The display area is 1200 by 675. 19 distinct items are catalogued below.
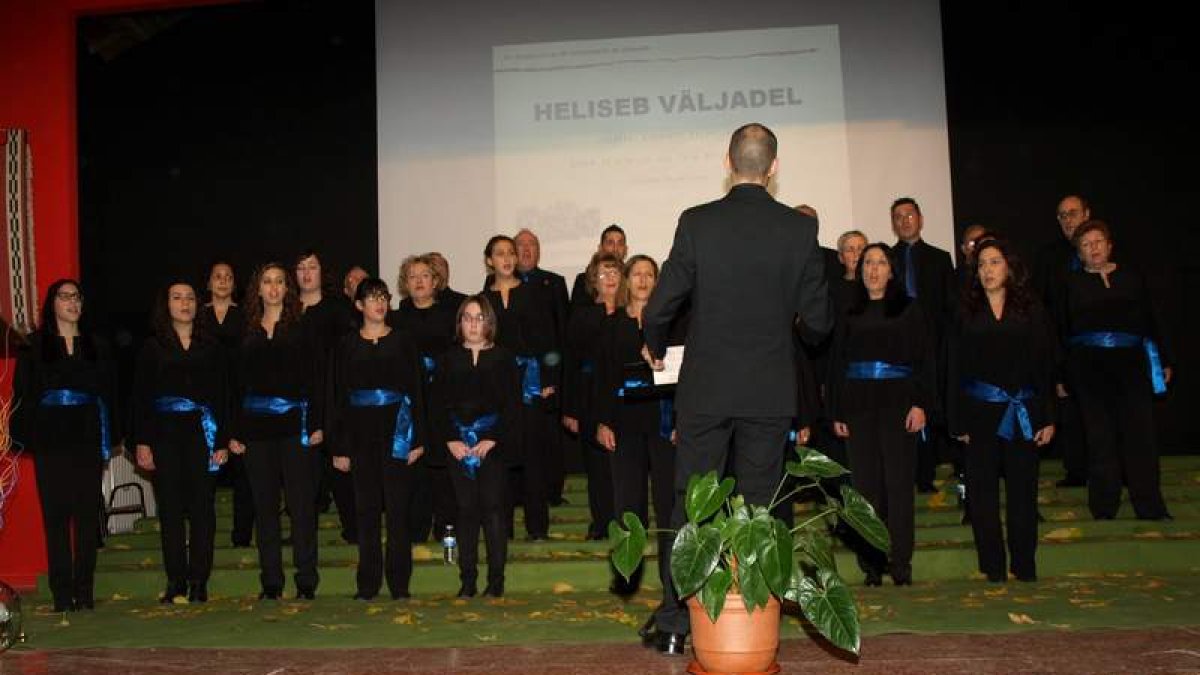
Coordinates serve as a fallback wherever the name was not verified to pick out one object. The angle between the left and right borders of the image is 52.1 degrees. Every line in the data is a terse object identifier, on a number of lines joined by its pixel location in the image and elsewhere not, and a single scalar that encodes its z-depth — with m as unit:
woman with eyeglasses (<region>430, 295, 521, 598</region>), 6.15
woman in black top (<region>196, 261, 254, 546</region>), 6.72
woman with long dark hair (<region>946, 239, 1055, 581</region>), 5.93
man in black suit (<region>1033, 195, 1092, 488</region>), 7.09
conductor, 3.98
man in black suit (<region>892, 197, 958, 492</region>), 7.37
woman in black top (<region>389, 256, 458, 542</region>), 6.82
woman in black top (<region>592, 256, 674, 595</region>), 5.90
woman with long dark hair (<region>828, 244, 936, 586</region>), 5.95
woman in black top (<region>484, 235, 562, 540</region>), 7.06
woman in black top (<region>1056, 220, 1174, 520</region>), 6.58
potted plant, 3.61
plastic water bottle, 6.55
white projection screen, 8.59
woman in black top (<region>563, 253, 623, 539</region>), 6.43
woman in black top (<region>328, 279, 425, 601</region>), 6.20
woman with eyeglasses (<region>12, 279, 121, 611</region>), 6.31
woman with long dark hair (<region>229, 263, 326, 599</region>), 6.29
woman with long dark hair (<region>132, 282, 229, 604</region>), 6.35
